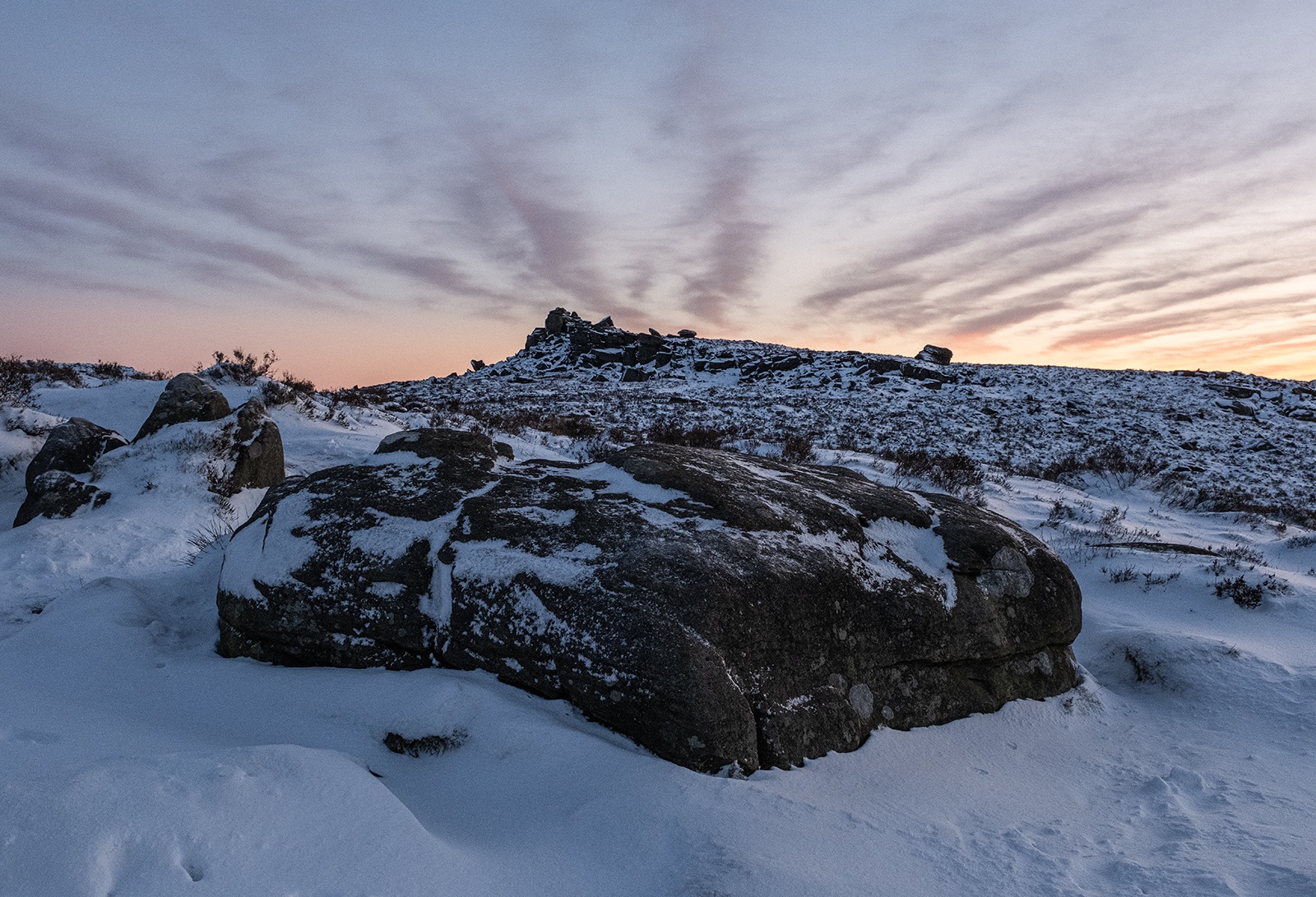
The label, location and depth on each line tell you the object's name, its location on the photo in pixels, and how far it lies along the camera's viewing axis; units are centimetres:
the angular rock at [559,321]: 7698
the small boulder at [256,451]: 796
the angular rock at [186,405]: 821
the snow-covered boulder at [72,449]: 735
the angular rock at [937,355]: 5288
